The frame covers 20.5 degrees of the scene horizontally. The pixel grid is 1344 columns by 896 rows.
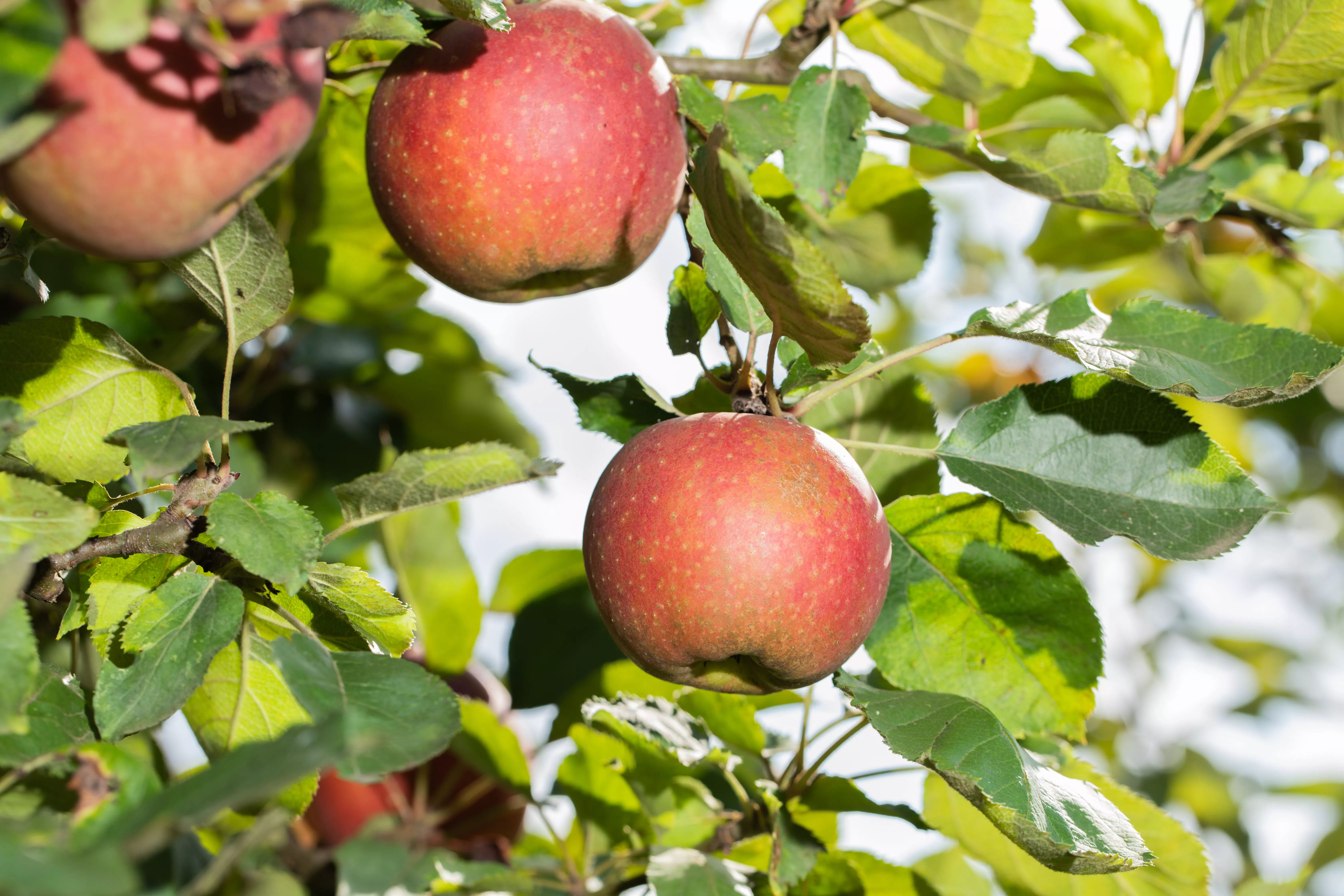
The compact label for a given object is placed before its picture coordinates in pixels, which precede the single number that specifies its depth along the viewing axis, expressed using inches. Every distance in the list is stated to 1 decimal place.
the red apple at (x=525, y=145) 31.4
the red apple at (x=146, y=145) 28.1
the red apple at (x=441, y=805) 38.5
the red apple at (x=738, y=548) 30.9
